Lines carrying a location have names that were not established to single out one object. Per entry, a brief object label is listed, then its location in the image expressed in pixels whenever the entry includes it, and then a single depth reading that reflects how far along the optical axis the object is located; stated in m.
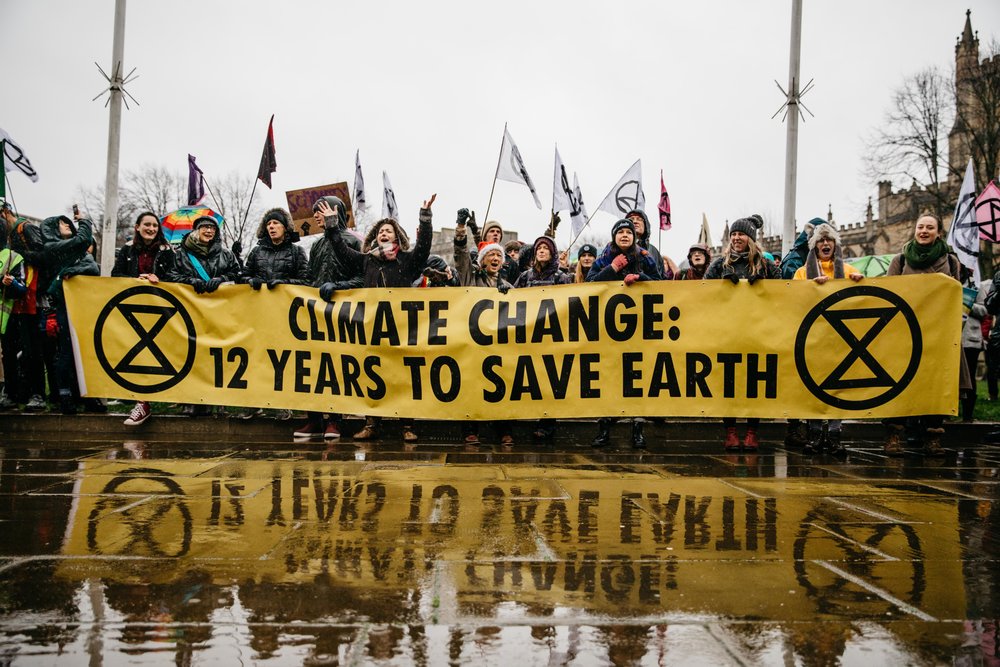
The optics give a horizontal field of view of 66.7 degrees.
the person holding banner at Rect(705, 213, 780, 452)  7.01
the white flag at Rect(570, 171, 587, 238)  12.72
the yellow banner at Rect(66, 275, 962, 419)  6.75
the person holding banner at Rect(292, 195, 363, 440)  7.62
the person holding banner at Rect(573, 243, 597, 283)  8.93
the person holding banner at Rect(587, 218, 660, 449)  7.23
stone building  41.19
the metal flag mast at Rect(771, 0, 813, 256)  12.27
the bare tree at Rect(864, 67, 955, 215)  37.50
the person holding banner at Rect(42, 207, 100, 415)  7.75
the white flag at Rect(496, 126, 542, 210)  11.30
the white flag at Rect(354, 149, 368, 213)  14.62
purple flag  13.32
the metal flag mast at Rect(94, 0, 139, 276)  11.66
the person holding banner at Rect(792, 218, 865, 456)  6.89
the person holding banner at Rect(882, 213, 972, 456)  6.96
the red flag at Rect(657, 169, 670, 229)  14.24
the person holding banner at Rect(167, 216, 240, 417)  7.90
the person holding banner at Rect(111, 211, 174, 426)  7.88
